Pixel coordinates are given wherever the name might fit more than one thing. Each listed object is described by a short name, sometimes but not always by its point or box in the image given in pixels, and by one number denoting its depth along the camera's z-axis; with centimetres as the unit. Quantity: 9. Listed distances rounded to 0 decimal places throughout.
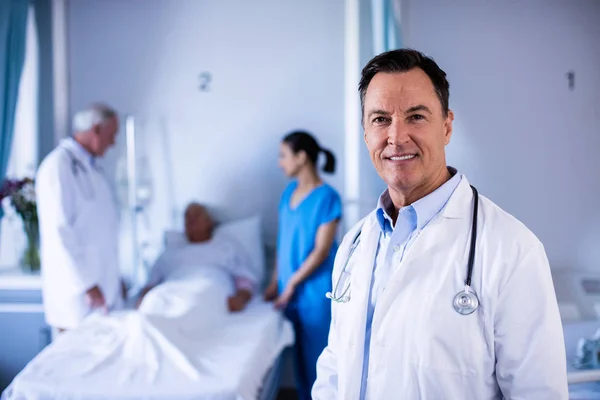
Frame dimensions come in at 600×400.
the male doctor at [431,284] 90
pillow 291
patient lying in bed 283
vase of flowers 284
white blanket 172
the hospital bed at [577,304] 164
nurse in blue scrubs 252
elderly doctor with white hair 239
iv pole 293
